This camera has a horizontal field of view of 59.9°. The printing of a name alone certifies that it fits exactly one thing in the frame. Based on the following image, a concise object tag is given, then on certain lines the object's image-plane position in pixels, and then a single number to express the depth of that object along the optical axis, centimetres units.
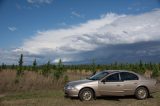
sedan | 705
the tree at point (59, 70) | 1465
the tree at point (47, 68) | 1899
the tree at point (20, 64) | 1883
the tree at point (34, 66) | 2417
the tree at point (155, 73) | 1920
